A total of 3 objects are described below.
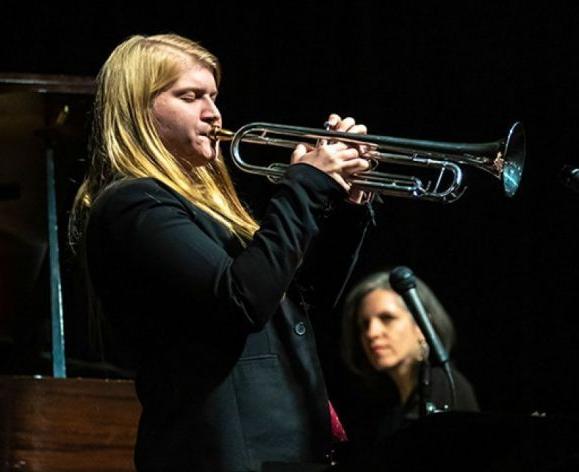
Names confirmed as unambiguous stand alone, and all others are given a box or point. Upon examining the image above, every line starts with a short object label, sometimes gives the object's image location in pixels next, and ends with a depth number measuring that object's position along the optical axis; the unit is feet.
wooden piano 23.31
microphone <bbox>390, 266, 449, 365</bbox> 24.72
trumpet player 15.89
